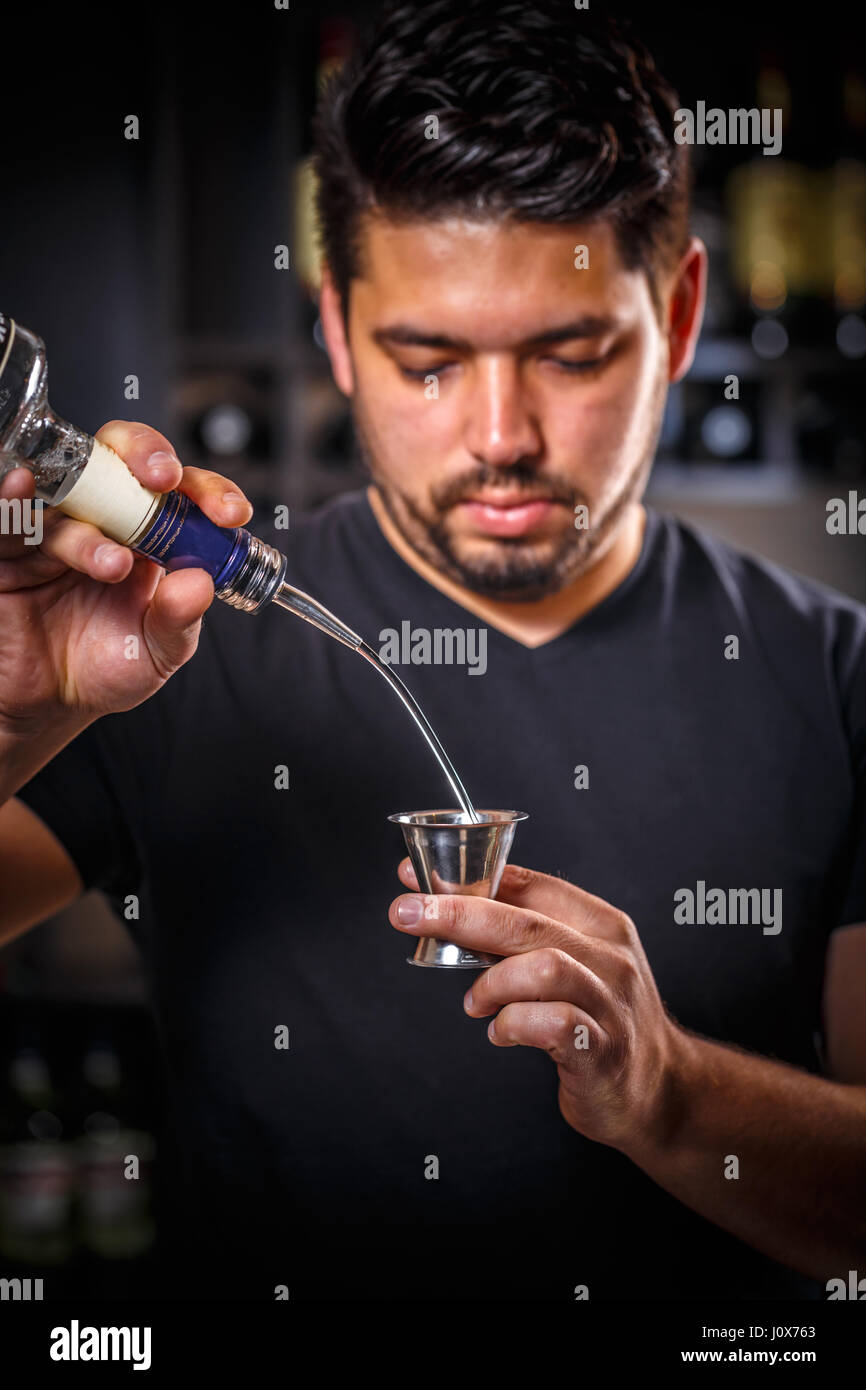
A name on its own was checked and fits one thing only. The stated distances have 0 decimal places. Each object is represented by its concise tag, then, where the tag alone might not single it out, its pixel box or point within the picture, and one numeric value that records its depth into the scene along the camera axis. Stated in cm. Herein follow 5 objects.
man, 114
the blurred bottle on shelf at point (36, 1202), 174
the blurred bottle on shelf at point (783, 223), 219
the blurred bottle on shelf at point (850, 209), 218
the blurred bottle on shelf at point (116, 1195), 177
